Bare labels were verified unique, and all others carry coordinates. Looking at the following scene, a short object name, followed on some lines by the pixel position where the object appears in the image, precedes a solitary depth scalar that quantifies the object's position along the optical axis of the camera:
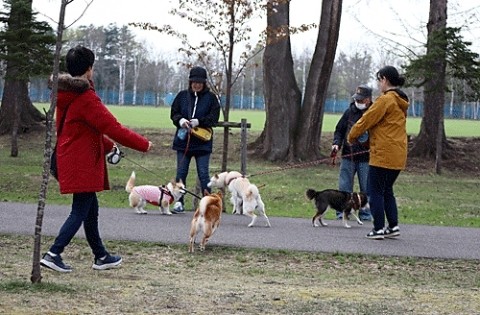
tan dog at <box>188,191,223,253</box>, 9.73
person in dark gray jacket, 13.39
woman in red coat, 7.87
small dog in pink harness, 13.18
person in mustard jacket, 10.80
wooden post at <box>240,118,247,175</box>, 14.02
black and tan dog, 12.38
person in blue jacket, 12.95
